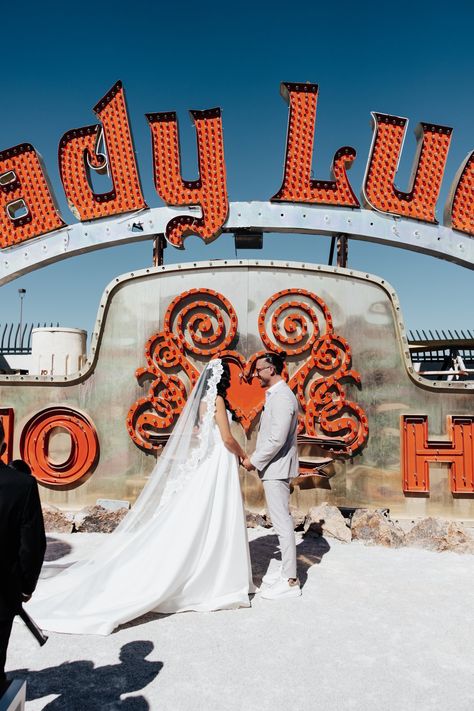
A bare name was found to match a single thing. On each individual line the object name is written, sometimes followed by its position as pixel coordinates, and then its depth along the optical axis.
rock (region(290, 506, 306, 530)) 7.18
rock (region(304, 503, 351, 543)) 6.78
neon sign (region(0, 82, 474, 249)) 8.58
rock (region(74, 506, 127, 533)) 7.03
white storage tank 11.68
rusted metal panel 7.61
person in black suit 2.17
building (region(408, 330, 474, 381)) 13.01
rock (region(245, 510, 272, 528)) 7.23
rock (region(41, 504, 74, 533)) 6.96
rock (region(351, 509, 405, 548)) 6.62
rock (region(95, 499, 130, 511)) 7.56
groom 4.70
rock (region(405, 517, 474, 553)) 6.41
